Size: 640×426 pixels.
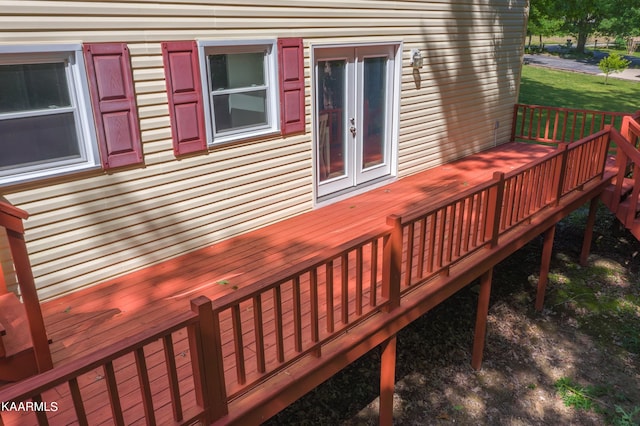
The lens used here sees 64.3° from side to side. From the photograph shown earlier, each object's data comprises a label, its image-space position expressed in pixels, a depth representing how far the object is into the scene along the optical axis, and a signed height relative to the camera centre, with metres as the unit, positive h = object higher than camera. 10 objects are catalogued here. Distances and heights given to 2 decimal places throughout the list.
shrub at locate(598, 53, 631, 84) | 23.62 -2.31
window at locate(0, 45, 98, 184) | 3.63 -0.63
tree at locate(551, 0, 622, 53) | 16.36 -0.06
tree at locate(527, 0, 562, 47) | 16.08 -0.45
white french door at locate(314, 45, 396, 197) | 6.00 -1.16
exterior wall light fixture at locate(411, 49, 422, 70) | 6.95 -0.55
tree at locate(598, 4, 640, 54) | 29.64 -0.90
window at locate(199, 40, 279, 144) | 4.74 -0.64
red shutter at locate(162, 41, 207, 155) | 4.38 -0.61
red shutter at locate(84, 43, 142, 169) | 3.94 -0.61
